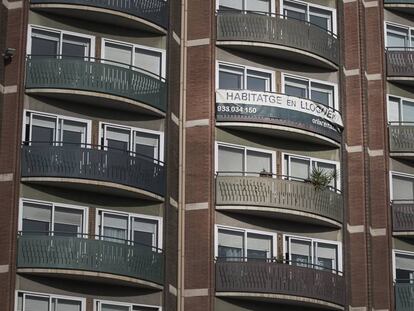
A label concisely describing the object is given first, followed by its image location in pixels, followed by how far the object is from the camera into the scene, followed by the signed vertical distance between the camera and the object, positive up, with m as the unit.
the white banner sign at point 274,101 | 59.19 +10.85
